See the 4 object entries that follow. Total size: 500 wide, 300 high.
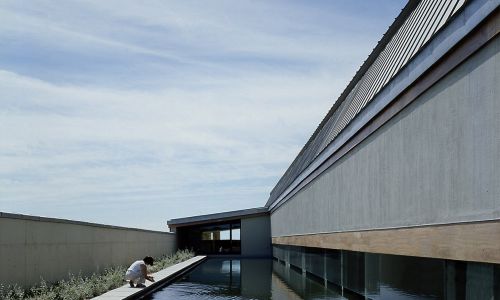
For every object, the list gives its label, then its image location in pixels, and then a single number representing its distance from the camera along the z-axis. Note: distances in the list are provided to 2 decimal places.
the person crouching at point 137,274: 17.33
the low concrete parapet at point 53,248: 13.41
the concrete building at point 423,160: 6.91
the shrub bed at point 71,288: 13.04
